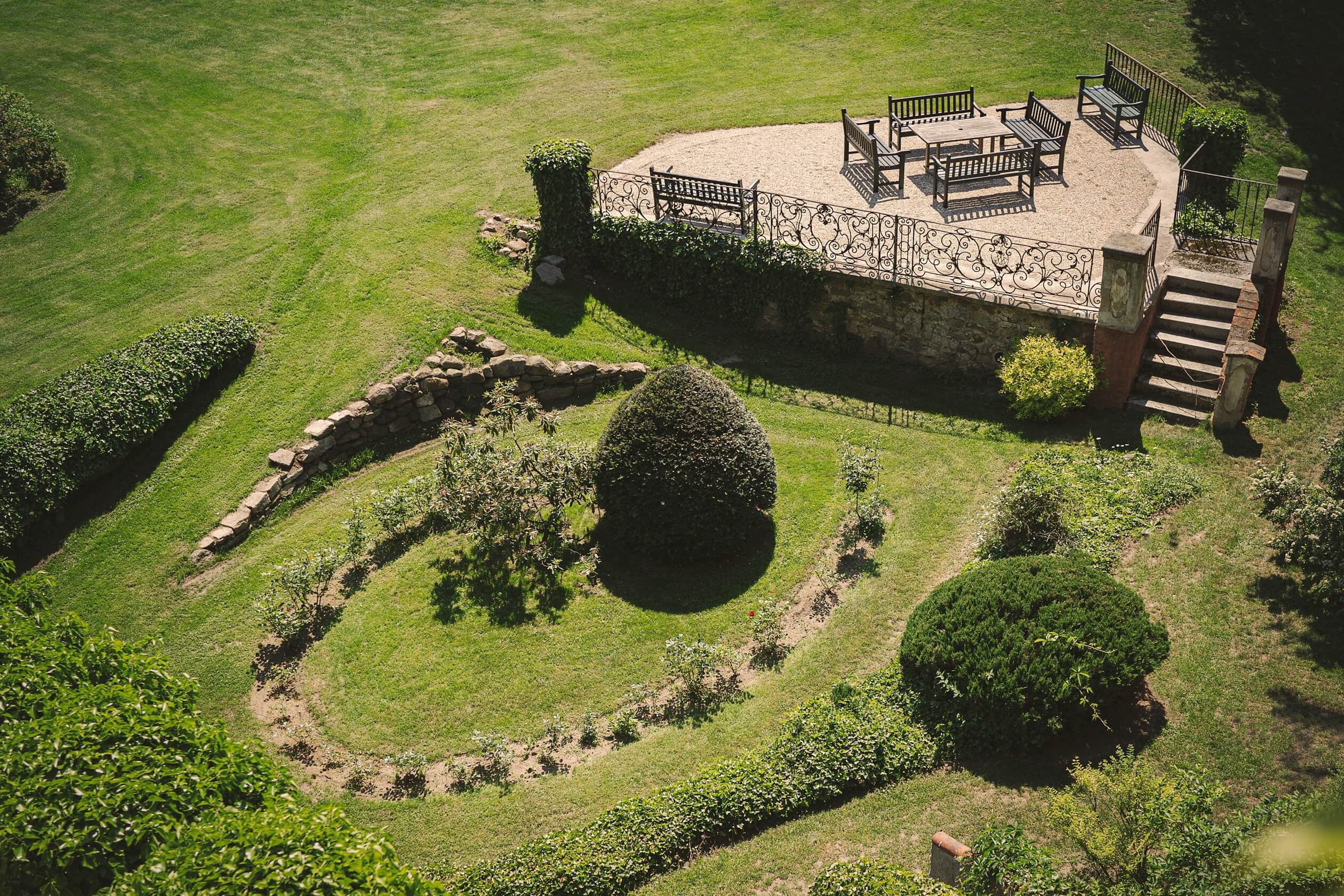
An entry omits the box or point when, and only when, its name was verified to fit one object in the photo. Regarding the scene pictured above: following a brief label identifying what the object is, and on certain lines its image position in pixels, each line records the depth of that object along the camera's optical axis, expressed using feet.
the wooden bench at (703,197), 56.44
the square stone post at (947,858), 28.73
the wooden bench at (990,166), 56.95
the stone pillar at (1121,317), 44.88
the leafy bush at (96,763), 24.91
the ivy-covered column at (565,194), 58.59
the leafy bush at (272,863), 23.36
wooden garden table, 60.75
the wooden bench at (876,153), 59.72
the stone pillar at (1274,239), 48.14
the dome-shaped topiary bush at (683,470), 42.75
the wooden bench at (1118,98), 63.93
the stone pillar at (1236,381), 44.16
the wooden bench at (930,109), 65.46
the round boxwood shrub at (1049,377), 47.32
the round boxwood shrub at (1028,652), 32.73
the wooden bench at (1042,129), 59.88
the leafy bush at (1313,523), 36.35
